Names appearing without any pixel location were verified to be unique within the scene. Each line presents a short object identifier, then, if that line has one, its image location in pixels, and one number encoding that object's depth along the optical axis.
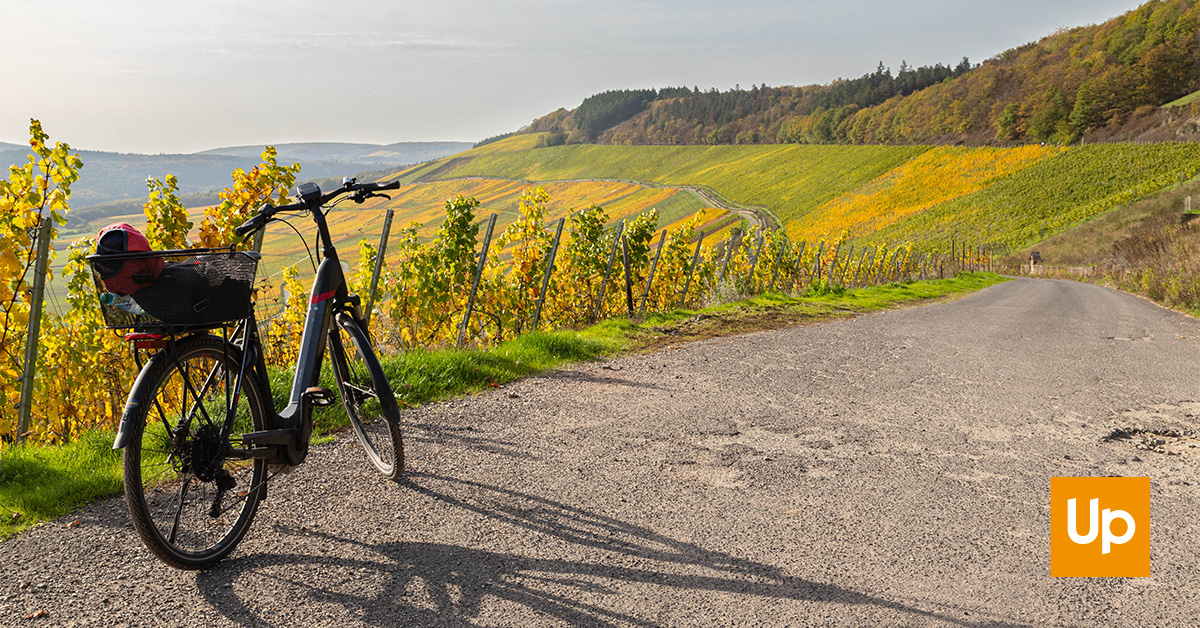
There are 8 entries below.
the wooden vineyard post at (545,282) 9.98
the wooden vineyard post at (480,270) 8.42
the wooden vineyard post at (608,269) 11.60
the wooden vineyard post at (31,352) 4.82
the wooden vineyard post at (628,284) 11.41
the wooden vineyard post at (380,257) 6.77
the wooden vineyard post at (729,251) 16.77
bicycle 2.89
